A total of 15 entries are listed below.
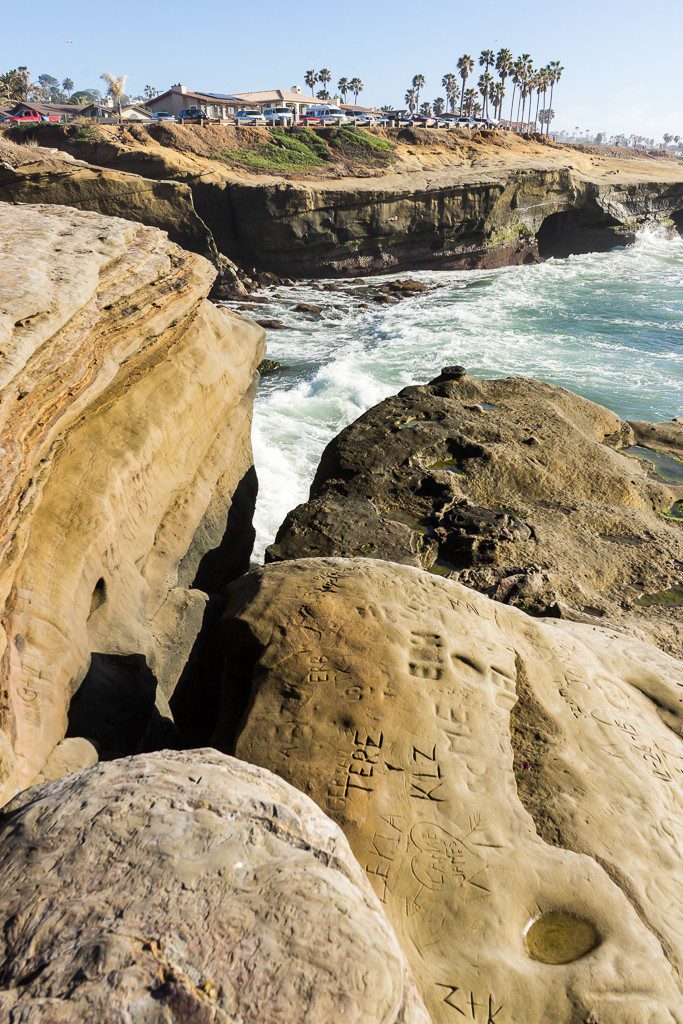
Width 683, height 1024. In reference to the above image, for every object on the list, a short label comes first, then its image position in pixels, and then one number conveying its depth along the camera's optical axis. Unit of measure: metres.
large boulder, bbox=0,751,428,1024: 1.94
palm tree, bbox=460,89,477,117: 80.82
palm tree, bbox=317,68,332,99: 83.62
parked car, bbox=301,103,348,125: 49.78
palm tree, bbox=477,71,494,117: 73.50
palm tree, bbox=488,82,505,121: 75.00
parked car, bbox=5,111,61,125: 41.62
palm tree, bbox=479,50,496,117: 68.50
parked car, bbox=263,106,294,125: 46.00
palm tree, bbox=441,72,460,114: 83.06
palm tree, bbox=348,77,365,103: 85.19
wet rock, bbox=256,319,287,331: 24.59
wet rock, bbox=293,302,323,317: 27.22
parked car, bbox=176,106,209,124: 42.64
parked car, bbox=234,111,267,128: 43.72
